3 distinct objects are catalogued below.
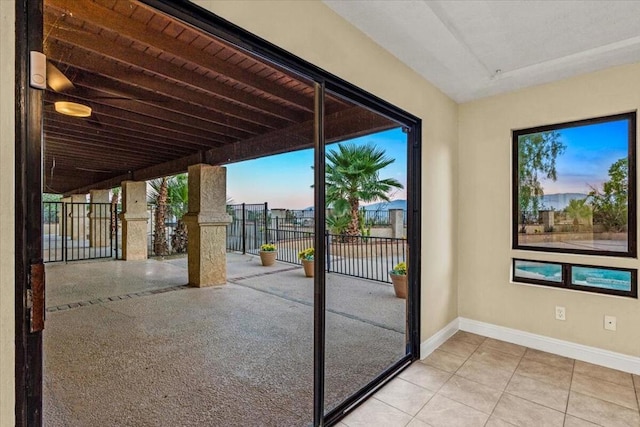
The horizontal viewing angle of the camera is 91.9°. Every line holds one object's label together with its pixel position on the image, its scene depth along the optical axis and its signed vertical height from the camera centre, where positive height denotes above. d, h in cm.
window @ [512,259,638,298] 264 -61
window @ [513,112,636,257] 267 +23
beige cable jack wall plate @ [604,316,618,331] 266 -97
